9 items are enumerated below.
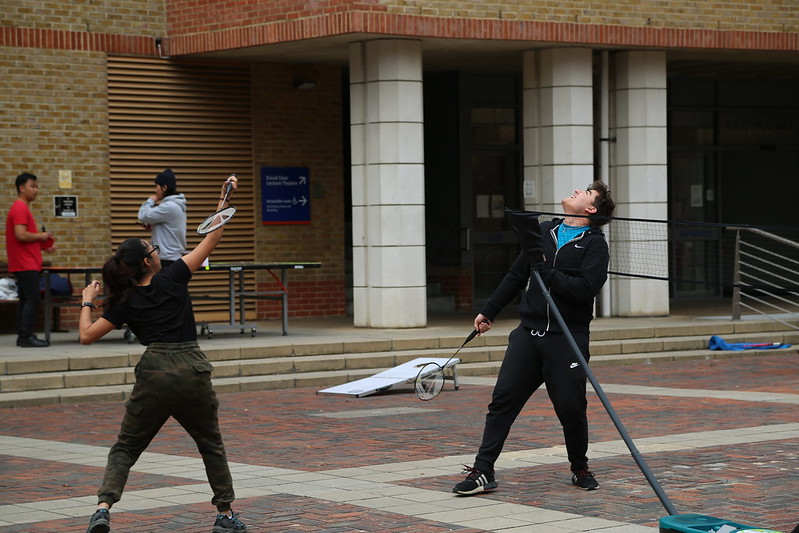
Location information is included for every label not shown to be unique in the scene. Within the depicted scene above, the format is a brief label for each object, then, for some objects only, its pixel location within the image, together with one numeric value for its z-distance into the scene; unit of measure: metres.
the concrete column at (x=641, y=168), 20.16
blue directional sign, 20.55
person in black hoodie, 8.43
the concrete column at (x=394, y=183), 18.25
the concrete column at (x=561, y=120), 19.45
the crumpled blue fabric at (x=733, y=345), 18.08
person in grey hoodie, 15.45
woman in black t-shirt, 7.21
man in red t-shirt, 15.73
